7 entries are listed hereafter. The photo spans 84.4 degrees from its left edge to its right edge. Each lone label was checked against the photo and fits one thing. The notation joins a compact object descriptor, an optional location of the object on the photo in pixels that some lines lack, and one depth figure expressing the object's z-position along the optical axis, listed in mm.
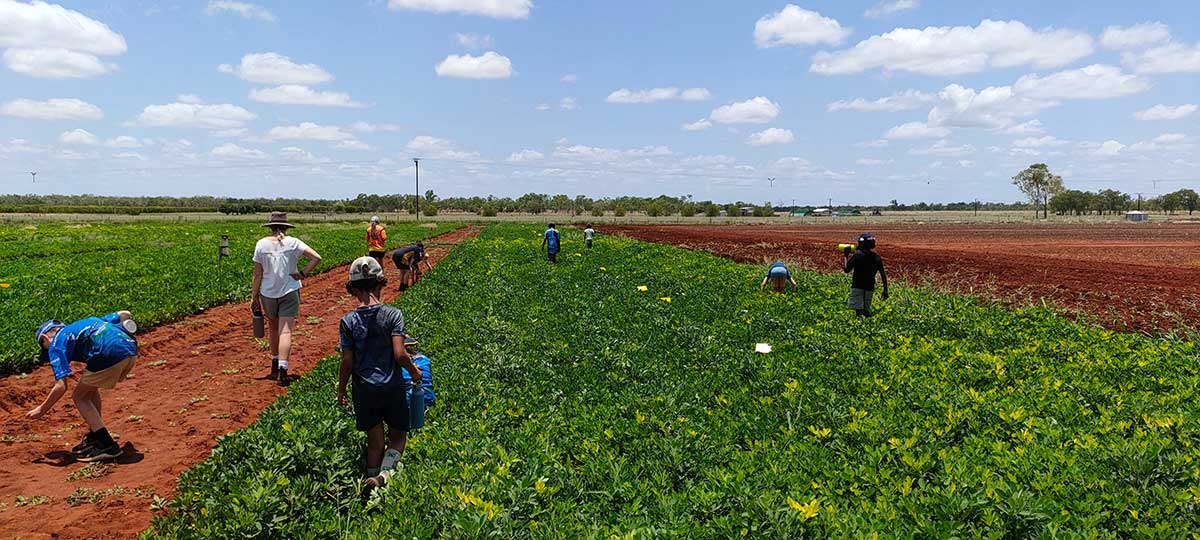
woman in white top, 8453
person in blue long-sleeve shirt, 5887
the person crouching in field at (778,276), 14344
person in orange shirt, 15312
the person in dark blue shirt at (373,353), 4906
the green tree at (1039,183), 127875
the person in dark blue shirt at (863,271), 10930
